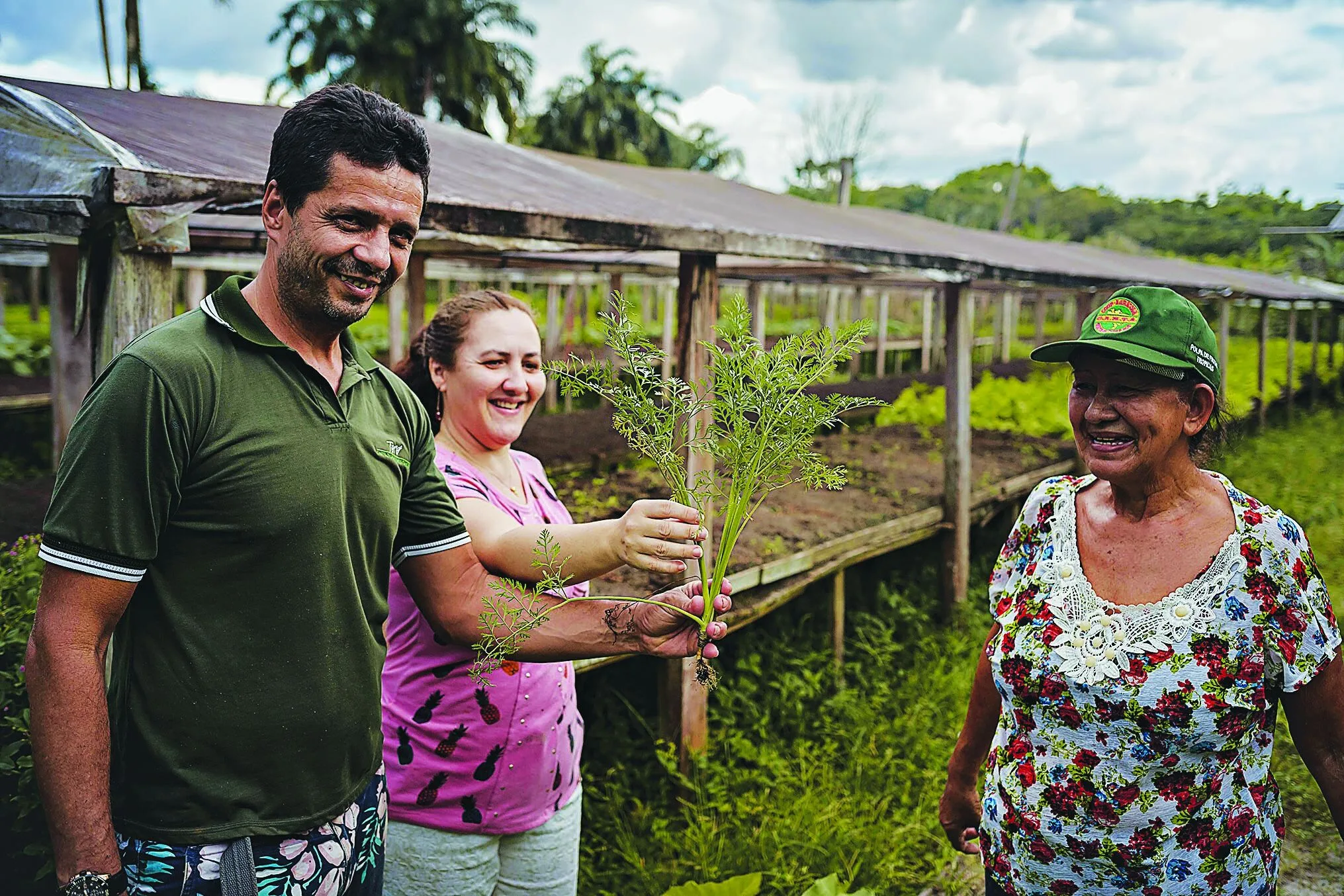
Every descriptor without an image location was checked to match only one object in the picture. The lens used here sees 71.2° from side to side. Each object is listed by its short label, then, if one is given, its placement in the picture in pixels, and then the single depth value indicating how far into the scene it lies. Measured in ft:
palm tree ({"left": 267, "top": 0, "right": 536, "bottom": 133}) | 95.86
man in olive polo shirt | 4.41
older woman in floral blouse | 5.96
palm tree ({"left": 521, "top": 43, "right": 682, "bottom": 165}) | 116.57
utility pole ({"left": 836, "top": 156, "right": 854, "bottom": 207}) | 47.09
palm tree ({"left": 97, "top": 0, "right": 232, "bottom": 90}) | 45.06
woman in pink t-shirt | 6.76
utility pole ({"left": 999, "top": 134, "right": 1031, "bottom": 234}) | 91.61
